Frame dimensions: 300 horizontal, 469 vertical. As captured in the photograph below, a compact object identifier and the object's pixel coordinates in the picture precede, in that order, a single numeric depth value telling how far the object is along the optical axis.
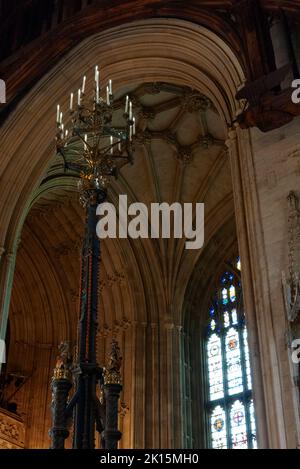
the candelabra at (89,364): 4.87
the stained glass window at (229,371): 13.96
